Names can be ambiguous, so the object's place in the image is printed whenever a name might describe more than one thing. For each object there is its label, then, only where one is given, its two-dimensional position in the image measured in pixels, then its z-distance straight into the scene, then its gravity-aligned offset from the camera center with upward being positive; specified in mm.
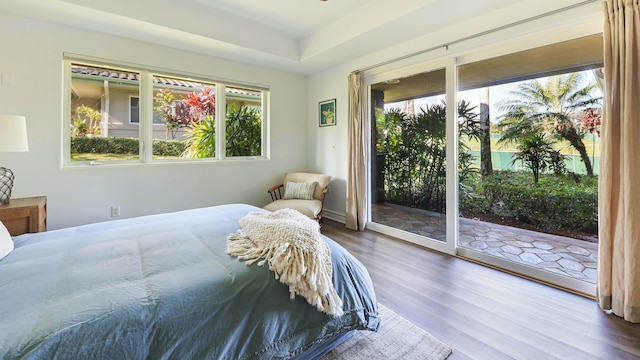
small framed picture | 4398 +1074
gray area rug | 1564 -954
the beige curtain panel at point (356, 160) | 3885 +274
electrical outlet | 3291 -363
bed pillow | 1369 -318
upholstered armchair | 3713 -192
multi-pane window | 3205 +826
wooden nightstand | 2215 -293
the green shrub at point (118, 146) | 3195 +410
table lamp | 2180 +312
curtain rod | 2209 +1386
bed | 923 -463
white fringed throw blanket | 1303 -369
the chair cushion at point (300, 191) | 4086 -160
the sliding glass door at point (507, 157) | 2352 +224
